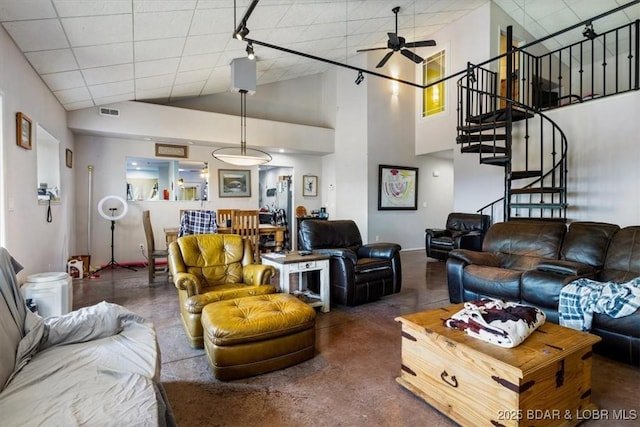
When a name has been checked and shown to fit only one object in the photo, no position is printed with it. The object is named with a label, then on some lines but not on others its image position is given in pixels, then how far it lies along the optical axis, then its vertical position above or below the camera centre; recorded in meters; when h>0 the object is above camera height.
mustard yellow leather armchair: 2.69 -0.62
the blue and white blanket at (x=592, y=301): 2.39 -0.71
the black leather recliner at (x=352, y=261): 3.73 -0.64
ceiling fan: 4.53 +2.29
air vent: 5.49 +1.62
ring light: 6.07 -0.03
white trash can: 2.99 -0.77
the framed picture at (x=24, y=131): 3.09 +0.77
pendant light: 4.84 +0.75
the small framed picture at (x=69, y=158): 5.14 +0.82
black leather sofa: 2.50 -0.58
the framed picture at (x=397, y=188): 7.60 +0.47
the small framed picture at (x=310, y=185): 8.36 +0.58
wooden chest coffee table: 1.55 -0.87
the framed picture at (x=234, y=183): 7.19 +0.57
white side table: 3.36 -0.63
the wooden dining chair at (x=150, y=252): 4.66 -0.64
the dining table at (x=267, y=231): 5.20 -0.40
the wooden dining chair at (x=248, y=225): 5.31 -0.27
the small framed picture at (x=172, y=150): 6.54 +1.16
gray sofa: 1.18 -0.73
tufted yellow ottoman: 2.18 -0.88
